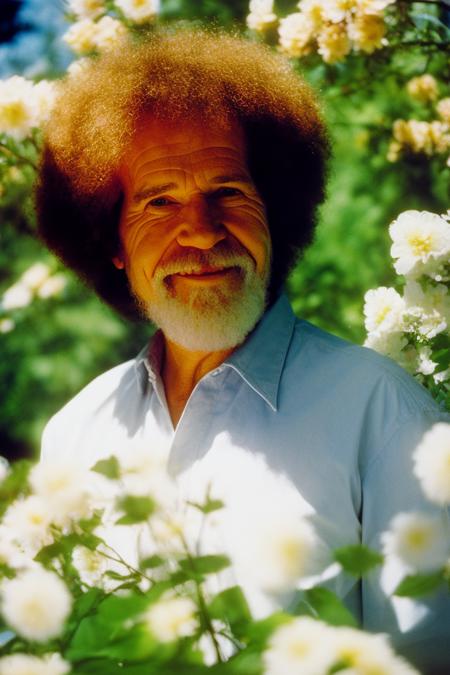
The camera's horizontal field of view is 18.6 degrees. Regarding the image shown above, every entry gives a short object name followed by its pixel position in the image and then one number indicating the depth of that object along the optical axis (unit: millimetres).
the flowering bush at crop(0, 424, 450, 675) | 656
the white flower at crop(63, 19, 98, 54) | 1449
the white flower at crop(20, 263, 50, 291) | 1727
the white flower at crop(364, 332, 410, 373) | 1196
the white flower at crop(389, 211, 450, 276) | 1101
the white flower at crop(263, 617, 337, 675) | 621
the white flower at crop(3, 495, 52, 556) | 901
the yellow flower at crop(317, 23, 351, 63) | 1382
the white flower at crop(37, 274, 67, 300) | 1721
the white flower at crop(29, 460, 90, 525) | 858
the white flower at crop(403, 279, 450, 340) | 1109
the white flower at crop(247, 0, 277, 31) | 1456
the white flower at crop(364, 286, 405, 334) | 1182
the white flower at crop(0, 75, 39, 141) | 1362
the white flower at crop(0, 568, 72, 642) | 697
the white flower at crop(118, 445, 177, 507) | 784
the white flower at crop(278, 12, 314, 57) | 1404
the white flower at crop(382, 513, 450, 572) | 722
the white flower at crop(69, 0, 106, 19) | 1491
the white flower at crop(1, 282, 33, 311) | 1737
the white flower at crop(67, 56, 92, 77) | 1375
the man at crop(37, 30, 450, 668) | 1084
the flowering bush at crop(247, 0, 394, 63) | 1357
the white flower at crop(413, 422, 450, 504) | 762
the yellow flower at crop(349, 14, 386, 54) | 1357
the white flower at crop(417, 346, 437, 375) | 1179
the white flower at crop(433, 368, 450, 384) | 1134
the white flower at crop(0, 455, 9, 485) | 913
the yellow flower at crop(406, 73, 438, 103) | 1595
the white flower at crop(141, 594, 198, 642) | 662
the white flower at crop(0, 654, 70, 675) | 690
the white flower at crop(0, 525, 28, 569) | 933
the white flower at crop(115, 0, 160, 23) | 1455
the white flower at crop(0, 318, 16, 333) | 1757
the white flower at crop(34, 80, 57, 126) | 1380
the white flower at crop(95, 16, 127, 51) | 1428
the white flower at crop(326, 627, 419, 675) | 636
